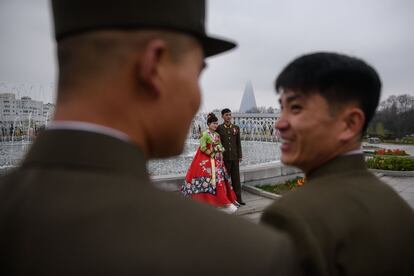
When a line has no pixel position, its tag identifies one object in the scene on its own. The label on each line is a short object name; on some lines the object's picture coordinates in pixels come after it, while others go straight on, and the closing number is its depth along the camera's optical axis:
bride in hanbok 7.51
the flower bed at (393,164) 14.19
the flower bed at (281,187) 9.45
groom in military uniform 8.11
